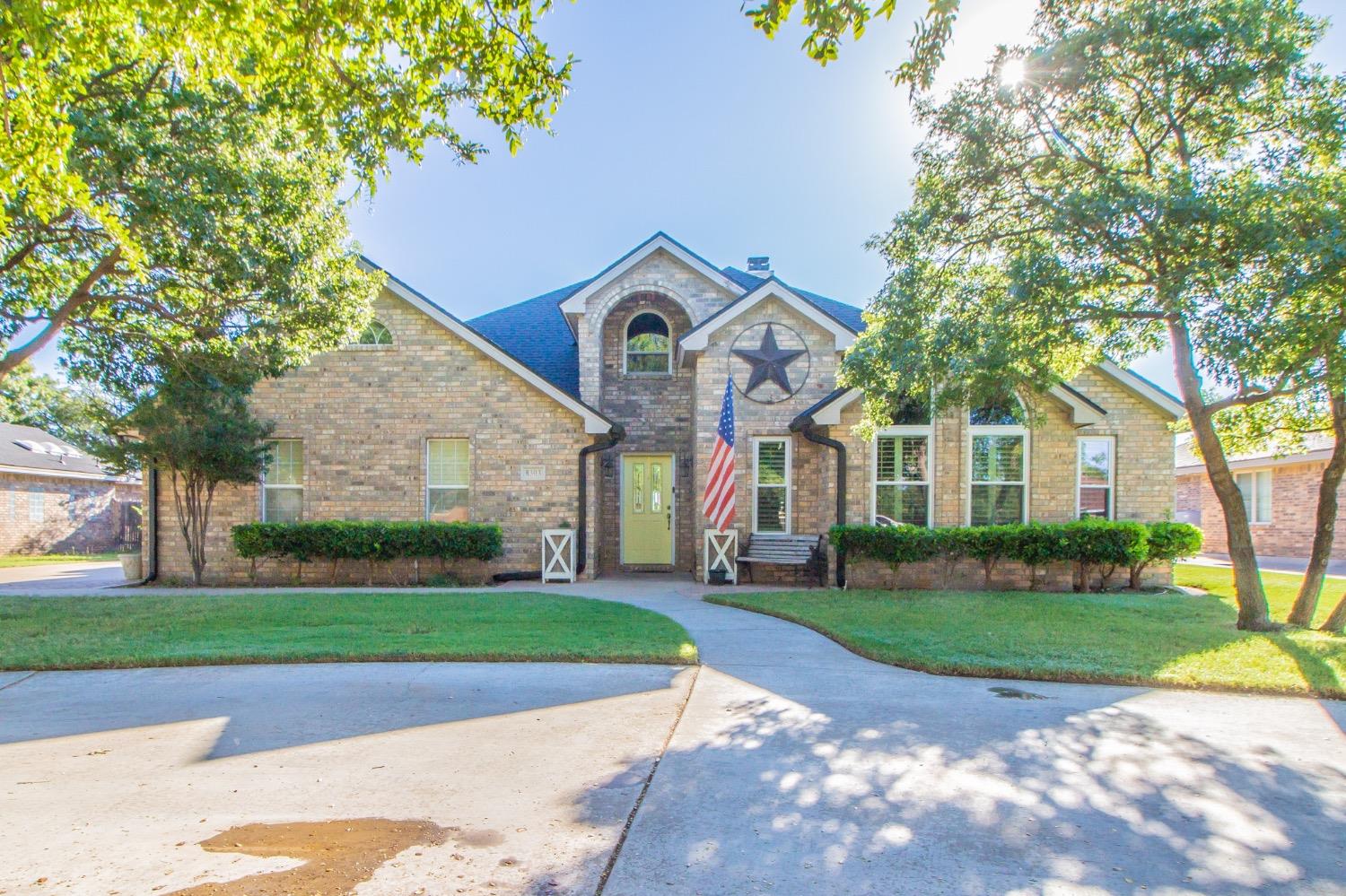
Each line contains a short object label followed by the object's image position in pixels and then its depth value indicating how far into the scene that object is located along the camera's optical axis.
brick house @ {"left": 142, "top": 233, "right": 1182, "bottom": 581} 13.66
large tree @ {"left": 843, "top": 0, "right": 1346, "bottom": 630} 7.26
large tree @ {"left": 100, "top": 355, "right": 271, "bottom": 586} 11.66
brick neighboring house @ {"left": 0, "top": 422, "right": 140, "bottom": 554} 23.72
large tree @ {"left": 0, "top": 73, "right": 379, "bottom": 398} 8.25
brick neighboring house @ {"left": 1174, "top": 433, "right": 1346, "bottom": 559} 21.19
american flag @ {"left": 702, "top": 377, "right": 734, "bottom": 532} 11.95
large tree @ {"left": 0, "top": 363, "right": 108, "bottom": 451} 21.83
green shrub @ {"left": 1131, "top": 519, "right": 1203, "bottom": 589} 12.84
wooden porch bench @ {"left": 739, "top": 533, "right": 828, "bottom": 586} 13.54
